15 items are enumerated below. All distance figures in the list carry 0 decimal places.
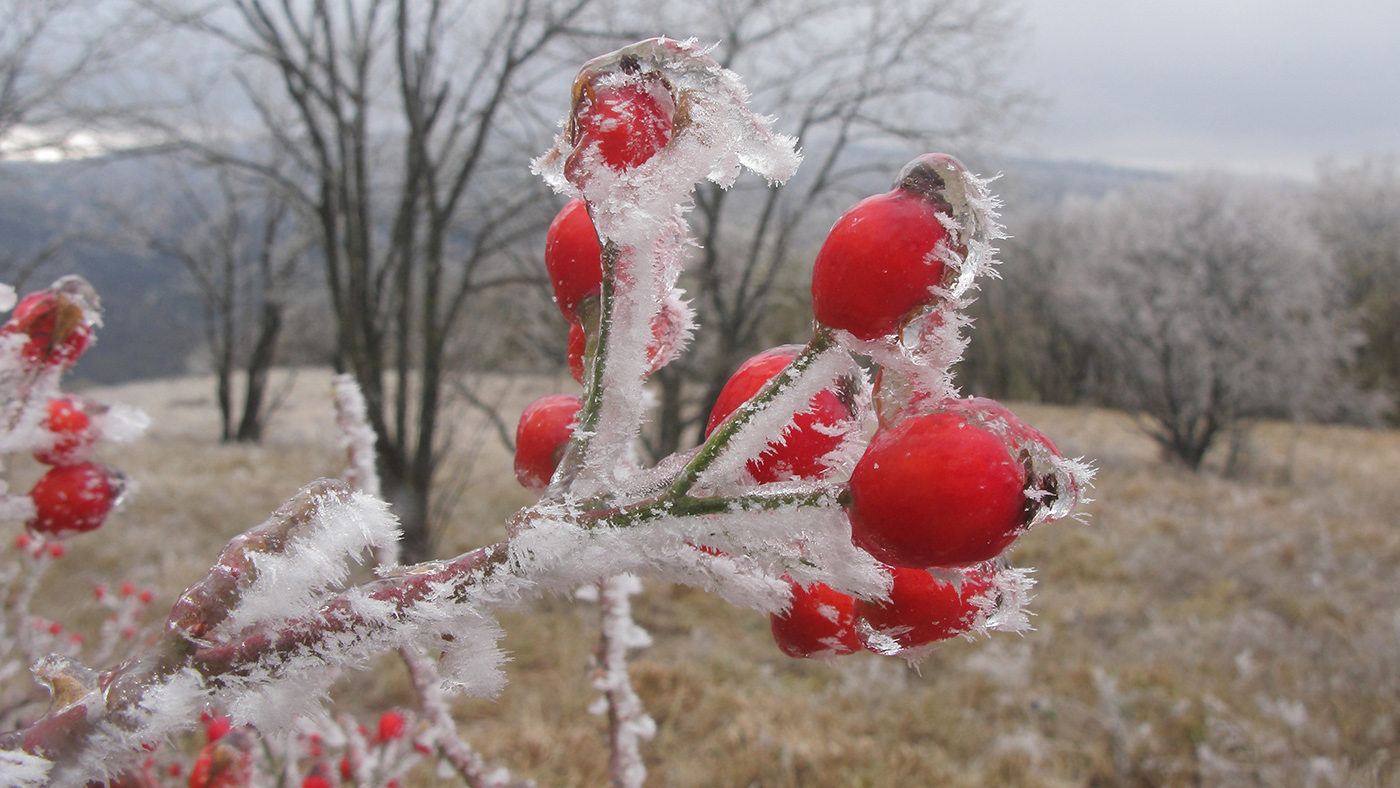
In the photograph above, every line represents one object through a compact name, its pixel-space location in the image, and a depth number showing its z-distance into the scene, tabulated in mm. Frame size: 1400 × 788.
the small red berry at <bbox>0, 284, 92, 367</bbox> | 159
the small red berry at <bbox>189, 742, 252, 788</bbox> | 163
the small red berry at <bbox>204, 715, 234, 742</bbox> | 256
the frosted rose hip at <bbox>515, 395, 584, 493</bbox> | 109
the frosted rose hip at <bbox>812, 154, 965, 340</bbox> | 84
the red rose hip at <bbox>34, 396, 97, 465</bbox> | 161
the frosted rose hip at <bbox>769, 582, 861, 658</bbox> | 96
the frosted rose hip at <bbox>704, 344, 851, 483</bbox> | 90
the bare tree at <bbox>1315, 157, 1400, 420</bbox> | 11500
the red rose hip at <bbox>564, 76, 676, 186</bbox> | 89
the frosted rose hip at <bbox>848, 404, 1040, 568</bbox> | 78
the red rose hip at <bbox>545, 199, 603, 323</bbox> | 103
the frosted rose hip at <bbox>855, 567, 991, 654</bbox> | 88
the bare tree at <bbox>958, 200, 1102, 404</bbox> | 12366
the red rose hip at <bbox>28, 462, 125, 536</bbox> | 160
